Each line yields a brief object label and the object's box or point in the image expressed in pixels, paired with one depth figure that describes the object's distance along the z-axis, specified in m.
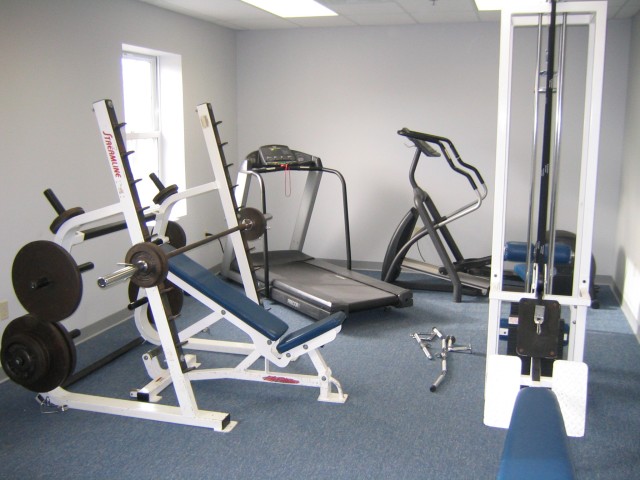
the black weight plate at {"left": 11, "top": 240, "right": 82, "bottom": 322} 2.91
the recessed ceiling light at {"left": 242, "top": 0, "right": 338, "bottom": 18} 4.96
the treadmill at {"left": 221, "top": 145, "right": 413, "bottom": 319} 4.77
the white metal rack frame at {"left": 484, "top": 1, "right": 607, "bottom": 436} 2.86
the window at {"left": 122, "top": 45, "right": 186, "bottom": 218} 5.43
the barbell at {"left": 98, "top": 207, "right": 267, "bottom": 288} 2.83
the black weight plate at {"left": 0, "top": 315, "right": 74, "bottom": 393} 3.06
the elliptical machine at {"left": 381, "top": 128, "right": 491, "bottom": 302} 5.34
